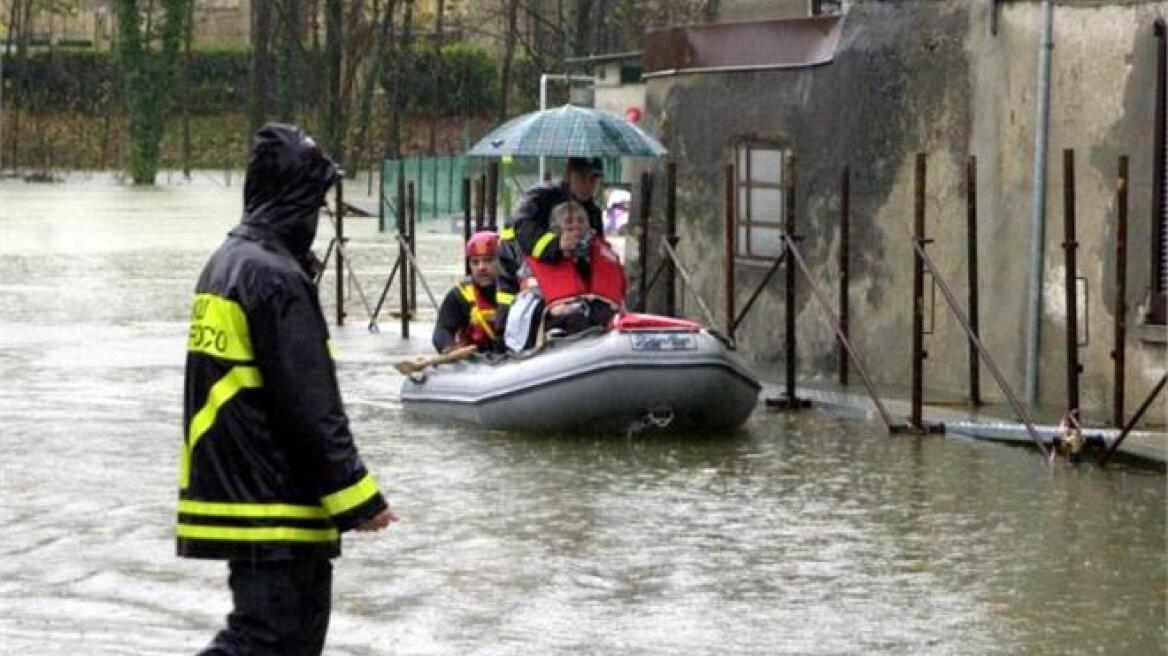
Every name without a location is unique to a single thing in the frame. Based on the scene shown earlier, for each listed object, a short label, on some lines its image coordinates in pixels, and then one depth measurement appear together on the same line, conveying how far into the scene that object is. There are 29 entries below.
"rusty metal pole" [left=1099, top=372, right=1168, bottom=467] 16.14
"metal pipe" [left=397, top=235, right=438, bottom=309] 27.92
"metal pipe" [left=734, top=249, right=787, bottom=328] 21.62
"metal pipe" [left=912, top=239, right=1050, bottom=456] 17.84
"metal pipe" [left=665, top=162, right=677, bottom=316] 22.75
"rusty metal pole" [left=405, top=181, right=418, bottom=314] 29.95
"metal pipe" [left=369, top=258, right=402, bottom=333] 29.33
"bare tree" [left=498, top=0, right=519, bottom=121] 73.43
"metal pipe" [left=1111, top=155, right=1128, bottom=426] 17.74
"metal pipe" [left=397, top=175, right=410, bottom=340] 28.20
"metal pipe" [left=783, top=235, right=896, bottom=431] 19.48
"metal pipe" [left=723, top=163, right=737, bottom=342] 21.77
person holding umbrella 19.42
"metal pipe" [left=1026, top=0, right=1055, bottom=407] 20.61
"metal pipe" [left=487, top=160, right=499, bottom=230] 26.81
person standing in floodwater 7.91
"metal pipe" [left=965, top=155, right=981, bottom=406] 19.91
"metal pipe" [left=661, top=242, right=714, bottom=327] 21.70
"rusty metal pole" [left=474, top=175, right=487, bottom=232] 26.94
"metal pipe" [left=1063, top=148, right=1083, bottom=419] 17.55
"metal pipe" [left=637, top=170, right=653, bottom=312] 23.62
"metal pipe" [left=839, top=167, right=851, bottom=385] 21.36
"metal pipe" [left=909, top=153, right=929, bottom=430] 19.09
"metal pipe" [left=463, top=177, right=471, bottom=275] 27.81
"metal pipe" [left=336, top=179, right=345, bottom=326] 29.84
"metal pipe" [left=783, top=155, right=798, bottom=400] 20.72
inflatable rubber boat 18.81
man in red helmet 20.23
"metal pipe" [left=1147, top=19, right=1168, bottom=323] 19.36
